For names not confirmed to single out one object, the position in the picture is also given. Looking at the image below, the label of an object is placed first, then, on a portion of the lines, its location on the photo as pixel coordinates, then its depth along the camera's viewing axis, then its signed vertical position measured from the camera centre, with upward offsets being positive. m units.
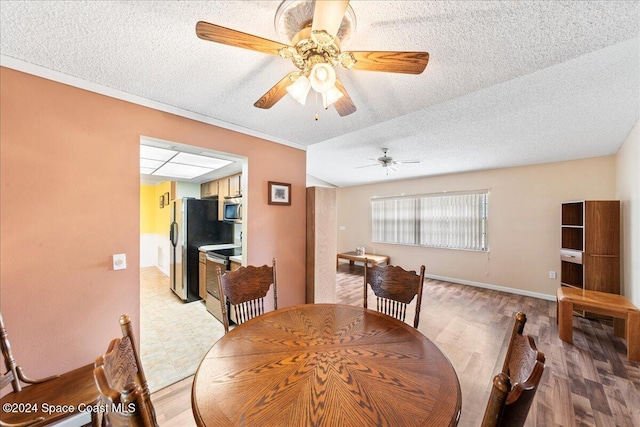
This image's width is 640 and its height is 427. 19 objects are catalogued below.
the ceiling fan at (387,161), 3.81 +0.92
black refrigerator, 3.78 -0.40
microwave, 3.71 +0.06
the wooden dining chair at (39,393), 1.06 -0.95
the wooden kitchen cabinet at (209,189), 4.55 +0.53
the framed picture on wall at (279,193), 2.74 +0.25
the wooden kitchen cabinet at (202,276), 3.60 -1.02
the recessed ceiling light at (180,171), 3.59 +0.74
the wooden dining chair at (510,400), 0.57 -0.47
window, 4.75 -0.14
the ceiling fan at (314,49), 0.94 +0.74
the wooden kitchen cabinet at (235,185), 3.67 +0.48
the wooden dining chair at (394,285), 1.71 -0.55
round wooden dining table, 0.75 -0.67
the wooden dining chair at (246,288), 1.64 -0.57
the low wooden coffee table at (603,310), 2.26 -1.02
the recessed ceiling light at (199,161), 2.95 +0.74
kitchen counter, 3.64 -0.56
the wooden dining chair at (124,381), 0.56 -0.50
